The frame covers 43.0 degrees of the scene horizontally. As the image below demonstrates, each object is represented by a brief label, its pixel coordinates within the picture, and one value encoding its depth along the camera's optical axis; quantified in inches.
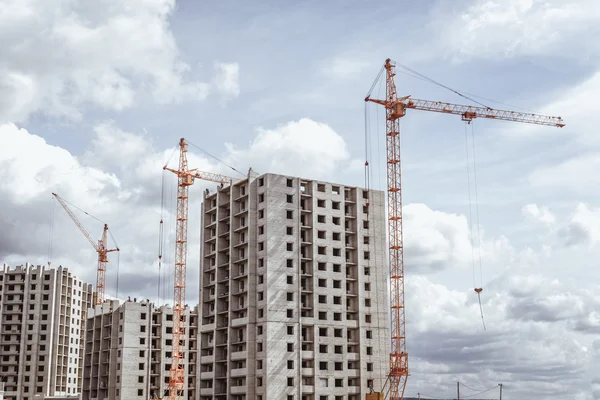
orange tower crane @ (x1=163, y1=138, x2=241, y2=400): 7209.6
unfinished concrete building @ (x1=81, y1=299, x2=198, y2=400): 7239.2
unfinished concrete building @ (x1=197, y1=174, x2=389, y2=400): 5300.2
